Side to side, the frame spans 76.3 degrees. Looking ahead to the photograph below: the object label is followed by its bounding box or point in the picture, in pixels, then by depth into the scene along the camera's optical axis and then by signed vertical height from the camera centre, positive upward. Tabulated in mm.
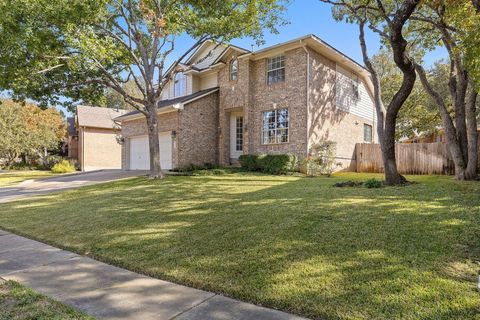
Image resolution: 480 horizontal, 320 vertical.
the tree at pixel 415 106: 25330 +4321
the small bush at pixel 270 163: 15734 -278
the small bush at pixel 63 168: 26703 -706
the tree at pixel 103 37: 11688 +5357
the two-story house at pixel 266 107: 16609 +3043
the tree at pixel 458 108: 10867 +1811
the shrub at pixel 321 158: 15662 -48
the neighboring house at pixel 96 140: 30281 +1980
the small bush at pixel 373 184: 9484 -855
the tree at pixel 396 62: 8180 +2808
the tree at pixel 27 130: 30312 +3110
